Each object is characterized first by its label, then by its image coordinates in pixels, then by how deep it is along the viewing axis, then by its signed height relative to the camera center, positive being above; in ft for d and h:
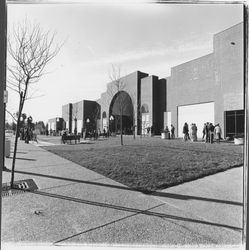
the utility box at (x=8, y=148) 27.42 -3.11
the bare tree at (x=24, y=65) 15.89 +5.17
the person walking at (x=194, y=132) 46.86 -0.96
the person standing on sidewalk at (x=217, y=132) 45.01 -0.90
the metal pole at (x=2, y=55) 6.70 +2.41
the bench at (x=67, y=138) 60.70 -3.36
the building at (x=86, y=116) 141.47 +7.99
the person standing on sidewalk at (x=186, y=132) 50.09 -1.02
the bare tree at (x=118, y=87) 53.00 +11.61
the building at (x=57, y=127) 125.80 -0.09
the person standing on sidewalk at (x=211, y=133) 43.96 -1.07
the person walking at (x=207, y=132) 43.44 -0.86
